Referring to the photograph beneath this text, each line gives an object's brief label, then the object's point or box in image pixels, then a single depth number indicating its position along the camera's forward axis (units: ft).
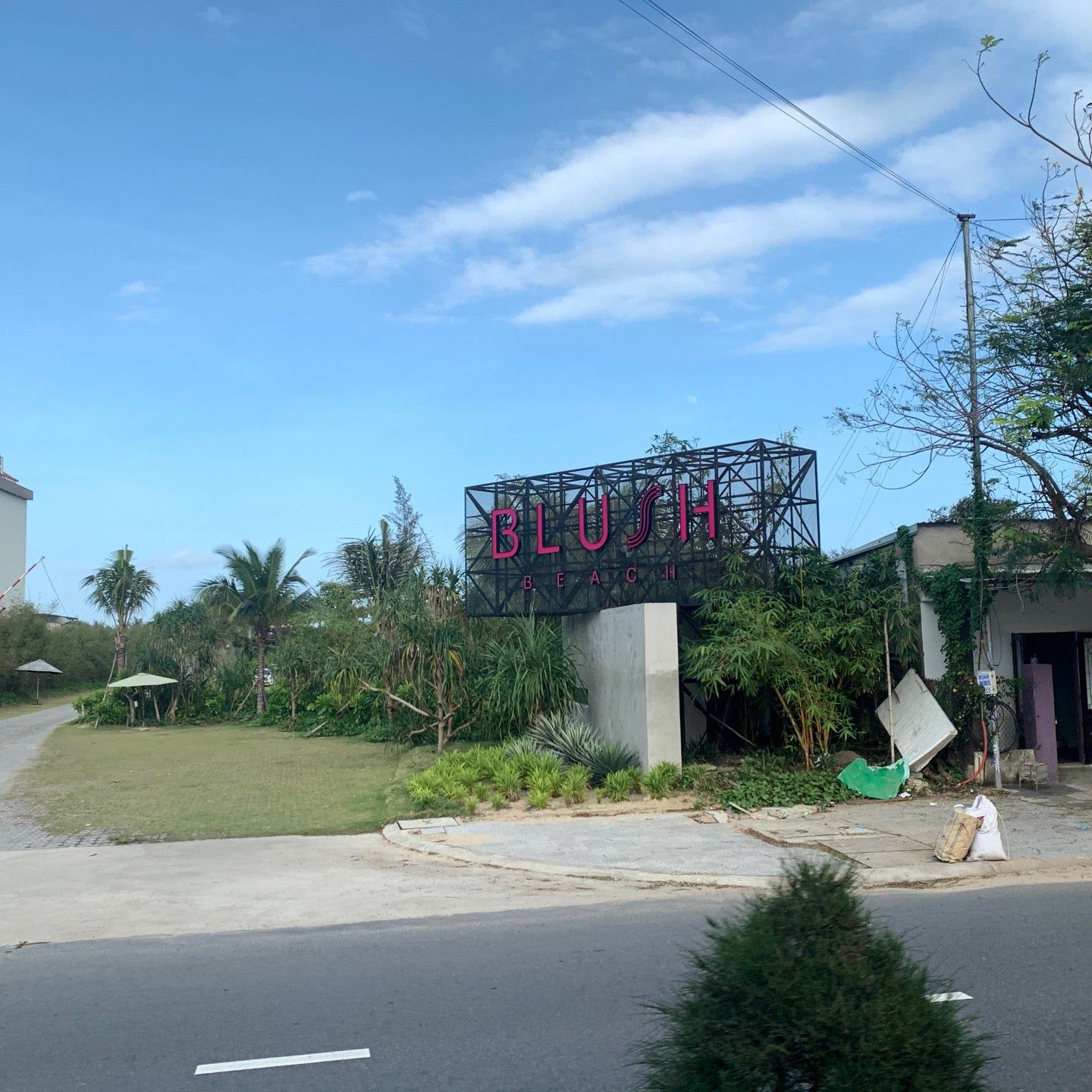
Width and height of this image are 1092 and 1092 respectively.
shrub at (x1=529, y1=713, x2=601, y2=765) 52.95
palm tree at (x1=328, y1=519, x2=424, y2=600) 112.68
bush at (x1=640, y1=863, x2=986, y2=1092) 9.99
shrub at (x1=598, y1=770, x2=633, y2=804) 47.85
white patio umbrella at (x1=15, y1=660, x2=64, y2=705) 165.99
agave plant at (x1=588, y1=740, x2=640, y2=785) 51.85
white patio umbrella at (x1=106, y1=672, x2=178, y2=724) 120.26
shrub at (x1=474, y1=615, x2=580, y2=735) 58.80
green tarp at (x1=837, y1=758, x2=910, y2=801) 47.57
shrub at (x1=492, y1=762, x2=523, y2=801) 48.44
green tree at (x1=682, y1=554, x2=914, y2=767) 51.06
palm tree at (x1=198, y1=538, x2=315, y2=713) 129.59
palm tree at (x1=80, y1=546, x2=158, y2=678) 175.01
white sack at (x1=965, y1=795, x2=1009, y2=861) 33.91
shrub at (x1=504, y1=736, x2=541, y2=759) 54.08
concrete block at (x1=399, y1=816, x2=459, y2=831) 43.09
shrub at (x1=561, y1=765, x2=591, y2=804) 47.47
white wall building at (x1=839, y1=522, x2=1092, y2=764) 53.72
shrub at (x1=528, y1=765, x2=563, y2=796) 47.85
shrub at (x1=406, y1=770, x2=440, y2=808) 47.47
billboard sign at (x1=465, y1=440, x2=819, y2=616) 56.59
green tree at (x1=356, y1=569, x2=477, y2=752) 66.95
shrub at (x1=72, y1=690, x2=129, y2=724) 130.82
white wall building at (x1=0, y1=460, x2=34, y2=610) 266.57
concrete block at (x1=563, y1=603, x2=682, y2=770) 51.29
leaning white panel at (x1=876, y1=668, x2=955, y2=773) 49.75
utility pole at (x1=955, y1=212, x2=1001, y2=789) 48.55
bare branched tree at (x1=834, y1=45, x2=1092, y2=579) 43.78
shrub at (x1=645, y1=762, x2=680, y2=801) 47.83
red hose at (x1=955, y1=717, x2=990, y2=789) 49.14
